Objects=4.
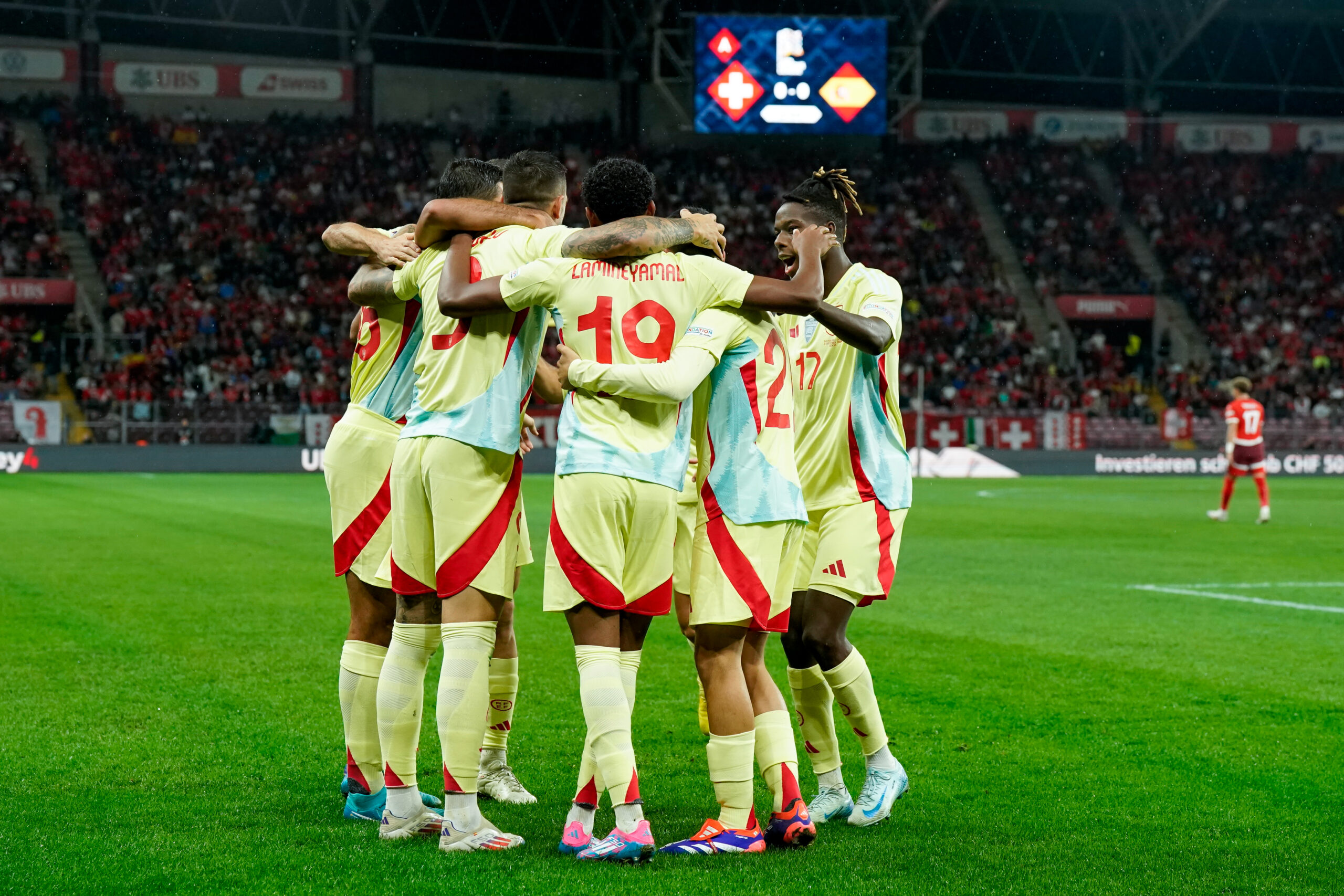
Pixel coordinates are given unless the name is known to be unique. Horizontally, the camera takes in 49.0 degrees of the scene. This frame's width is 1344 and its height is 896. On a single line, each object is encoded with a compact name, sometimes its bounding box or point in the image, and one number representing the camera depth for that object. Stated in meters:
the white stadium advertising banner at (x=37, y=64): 39.62
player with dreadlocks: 5.28
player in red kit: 20.59
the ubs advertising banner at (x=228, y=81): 40.31
